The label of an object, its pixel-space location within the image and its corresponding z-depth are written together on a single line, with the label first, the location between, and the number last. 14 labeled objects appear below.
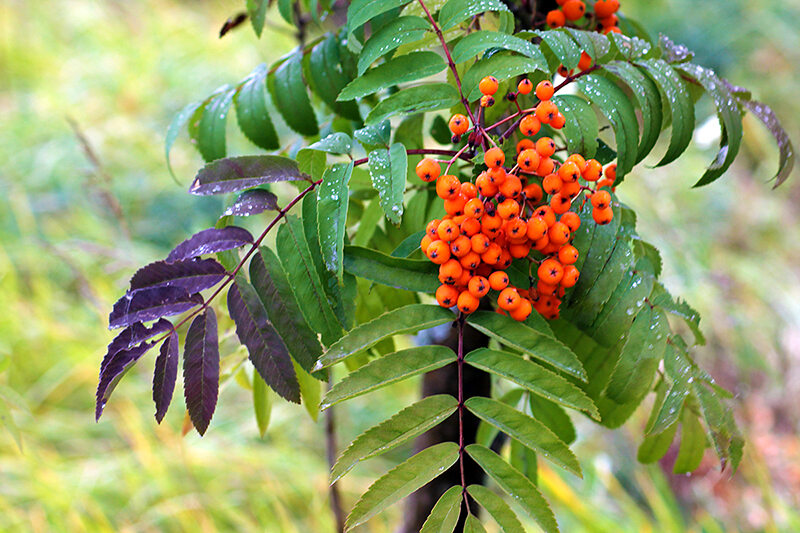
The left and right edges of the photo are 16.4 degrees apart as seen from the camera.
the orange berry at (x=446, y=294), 1.00
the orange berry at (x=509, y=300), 0.99
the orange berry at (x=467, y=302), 1.00
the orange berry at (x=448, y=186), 0.99
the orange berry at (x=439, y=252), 0.99
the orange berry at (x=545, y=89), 1.00
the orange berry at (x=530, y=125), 1.00
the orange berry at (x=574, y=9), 1.07
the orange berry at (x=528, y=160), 0.99
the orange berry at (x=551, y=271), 1.00
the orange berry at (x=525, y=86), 1.01
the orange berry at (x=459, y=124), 1.00
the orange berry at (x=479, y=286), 0.99
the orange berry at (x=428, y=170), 1.00
